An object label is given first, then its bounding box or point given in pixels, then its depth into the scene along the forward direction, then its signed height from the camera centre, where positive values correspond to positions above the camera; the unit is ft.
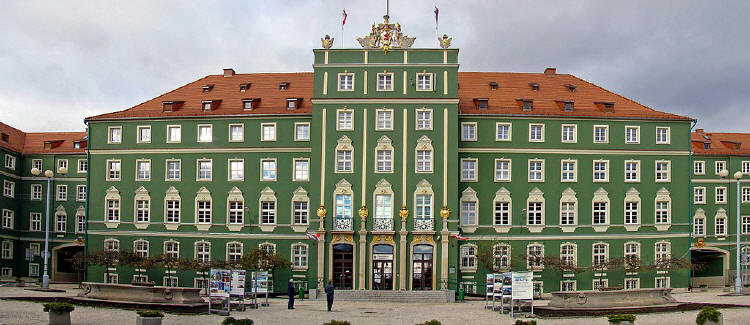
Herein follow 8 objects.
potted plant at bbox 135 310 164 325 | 100.94 -12.50
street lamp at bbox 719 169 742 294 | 168.55 -3.47
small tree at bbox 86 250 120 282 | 198.08 -10.92
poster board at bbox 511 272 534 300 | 131.75 -10.68
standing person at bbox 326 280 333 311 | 143.64 -13.56
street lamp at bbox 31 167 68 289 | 173.99 -9.86
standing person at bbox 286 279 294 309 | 145.89 -14.00
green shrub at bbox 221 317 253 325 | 98.27 -12.45
